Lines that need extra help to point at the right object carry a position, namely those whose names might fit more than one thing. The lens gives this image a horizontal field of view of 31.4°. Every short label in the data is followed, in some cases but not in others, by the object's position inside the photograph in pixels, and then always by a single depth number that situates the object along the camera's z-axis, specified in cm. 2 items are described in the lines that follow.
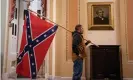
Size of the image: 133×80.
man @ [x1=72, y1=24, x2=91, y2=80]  589
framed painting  774
